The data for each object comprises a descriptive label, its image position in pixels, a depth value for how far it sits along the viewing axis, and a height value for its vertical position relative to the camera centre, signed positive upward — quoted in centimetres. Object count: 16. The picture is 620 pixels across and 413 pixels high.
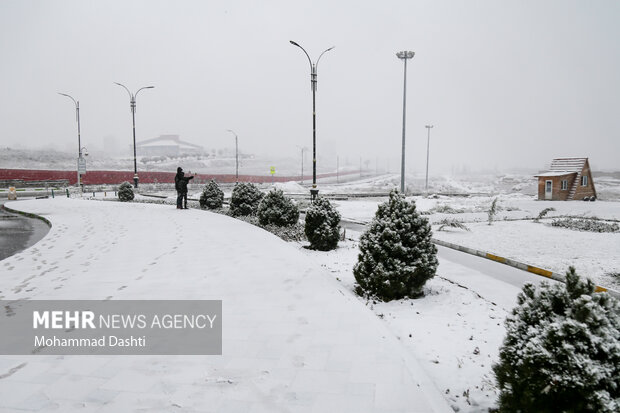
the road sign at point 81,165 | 3495 +120
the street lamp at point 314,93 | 1850 +417
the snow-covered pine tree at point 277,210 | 1490 -114
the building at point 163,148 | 15412 +1269
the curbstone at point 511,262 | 881 -205
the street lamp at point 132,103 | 3508 +677
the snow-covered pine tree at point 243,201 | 1828 -96
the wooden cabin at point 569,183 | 3472 +8
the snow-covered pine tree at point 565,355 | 271 -124
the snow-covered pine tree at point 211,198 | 2111 -96
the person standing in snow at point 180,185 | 1988 -27
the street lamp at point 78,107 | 3938 +705
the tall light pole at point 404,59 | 2661 +842
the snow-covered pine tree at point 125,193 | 2703 -96
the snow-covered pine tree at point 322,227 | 1129 -131
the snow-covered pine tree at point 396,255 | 680 -130
